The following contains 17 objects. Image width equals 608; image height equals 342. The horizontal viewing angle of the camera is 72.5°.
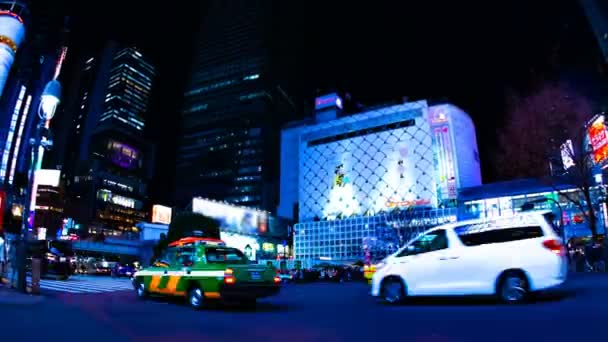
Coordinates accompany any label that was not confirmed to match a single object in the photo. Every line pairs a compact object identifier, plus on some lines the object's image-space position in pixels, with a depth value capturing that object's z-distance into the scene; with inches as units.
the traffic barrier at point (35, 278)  516.1
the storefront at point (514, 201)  2368.4
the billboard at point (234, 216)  3021.7
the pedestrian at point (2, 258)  698.1
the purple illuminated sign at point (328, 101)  4234.7
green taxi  376.8
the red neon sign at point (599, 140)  1504.7
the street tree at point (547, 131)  999.6
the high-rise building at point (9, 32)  2429.9
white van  344.5
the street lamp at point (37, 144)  546.9
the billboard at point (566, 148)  991.4
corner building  3253.0
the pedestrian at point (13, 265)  573.1
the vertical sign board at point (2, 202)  945.2
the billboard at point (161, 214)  2989.7
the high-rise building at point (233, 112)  5713.6
